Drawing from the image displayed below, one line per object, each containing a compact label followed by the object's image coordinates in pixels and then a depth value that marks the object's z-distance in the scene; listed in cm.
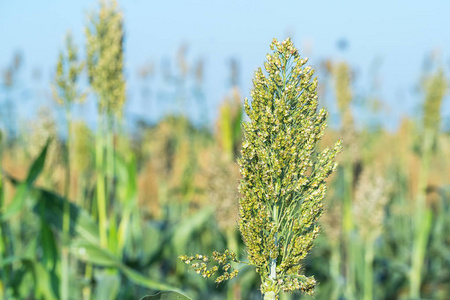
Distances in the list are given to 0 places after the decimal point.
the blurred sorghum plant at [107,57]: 639
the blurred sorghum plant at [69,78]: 591
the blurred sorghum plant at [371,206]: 921
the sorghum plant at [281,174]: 250
